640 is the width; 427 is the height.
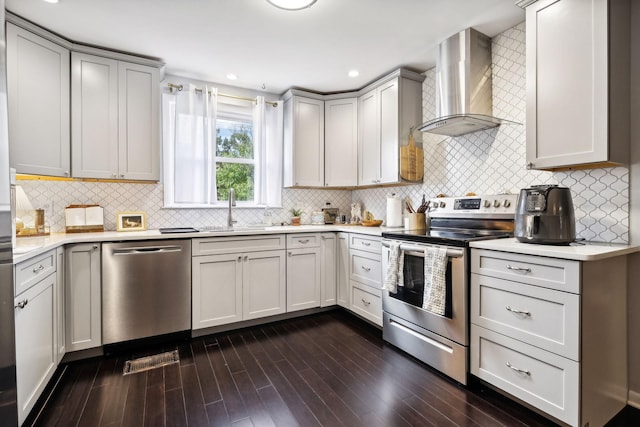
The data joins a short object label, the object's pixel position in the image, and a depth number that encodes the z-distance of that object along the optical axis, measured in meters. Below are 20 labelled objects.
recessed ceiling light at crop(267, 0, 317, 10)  2.06
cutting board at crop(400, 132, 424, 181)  3.21
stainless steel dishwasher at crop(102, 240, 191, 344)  2.45
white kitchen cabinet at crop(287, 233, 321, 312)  3.20
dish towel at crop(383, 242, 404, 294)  2.46
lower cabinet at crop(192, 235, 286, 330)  2.77
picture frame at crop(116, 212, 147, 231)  2.95
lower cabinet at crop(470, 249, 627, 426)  1.55
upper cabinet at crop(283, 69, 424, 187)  3.46
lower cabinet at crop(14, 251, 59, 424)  1.60
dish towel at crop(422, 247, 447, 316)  2.10
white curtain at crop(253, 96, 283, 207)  3.73
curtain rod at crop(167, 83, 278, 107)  3.23
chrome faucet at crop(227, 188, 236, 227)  3.29
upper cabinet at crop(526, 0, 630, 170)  1.73
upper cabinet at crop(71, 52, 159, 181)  2.64
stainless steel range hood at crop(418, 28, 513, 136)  2.50
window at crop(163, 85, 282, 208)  3.26
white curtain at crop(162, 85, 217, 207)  3.25
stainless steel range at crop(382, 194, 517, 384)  2.04
